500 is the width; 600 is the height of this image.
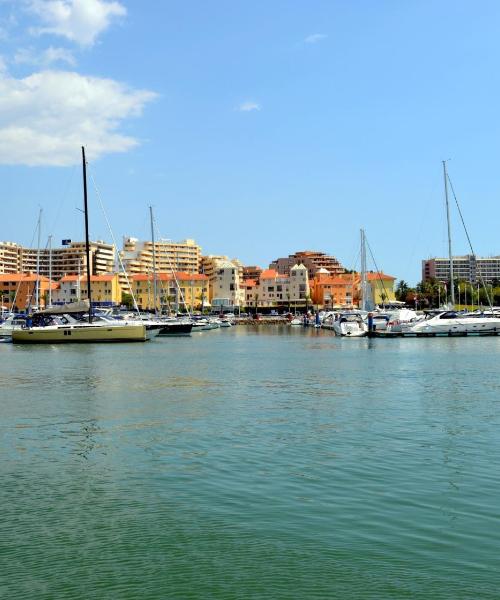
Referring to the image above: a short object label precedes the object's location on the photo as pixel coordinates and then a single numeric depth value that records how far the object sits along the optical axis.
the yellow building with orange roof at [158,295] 186.38
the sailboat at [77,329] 65.31
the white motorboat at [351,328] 84.25
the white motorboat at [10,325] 77.07
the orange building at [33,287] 194.25
